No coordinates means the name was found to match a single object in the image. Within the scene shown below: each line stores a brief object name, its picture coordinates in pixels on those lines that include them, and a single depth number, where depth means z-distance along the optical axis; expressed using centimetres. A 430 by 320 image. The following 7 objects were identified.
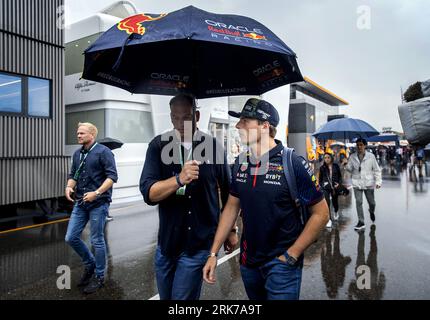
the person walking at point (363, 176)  715
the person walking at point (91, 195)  399
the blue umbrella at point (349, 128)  779
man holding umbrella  234
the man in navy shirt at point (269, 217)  216
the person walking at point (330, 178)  766
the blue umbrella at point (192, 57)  203
